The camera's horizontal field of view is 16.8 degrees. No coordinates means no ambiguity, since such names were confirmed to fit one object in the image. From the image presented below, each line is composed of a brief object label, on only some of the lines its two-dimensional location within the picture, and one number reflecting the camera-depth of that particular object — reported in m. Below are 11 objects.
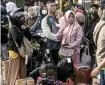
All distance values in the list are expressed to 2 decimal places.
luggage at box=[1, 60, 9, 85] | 8.25
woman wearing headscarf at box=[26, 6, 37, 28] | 11.55
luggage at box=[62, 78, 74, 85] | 6.90
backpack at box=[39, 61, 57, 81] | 7.09
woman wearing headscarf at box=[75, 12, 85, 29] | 9.41
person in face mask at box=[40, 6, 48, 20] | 12.02
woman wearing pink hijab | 7.99
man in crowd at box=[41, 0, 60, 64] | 8.29
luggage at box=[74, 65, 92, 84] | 6.77
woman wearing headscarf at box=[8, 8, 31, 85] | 7.48
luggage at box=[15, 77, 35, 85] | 7.13
